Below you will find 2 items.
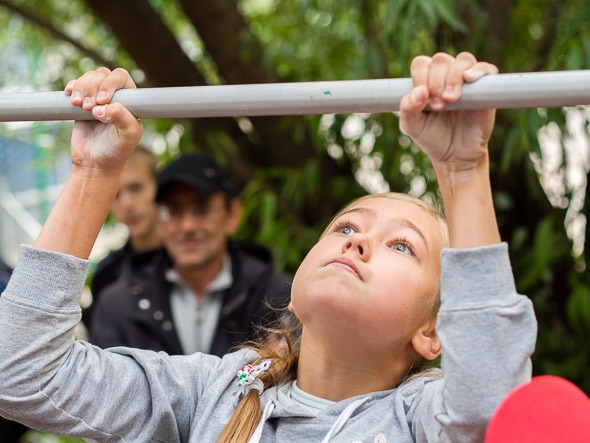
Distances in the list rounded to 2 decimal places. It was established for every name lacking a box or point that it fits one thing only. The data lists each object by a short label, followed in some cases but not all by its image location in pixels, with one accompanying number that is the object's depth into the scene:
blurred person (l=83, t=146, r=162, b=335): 2.66
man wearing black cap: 2.14
